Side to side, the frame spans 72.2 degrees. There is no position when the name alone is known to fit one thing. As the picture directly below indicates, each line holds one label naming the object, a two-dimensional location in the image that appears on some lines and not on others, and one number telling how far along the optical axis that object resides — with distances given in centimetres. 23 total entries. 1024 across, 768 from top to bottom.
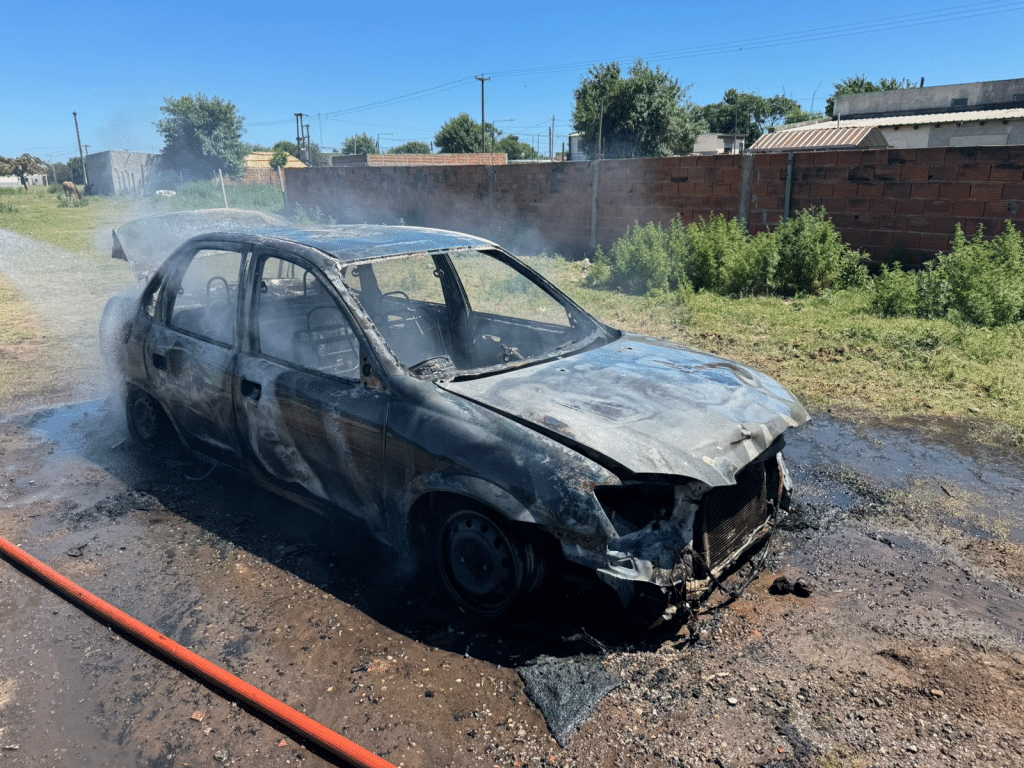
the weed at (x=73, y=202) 3907
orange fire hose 239
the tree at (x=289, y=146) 7974
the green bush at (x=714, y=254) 1091
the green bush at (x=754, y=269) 1073
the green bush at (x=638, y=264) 1120
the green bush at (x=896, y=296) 899
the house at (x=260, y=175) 4594
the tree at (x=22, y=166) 7588
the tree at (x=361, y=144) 7373
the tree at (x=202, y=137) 4328
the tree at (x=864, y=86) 4884
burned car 275
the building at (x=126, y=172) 4753
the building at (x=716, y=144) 2744
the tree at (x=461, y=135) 6012
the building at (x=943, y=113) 1983
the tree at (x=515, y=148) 7331
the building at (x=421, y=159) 4166
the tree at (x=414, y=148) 7743
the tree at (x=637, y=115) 4194
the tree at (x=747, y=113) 6412
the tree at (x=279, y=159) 5434
